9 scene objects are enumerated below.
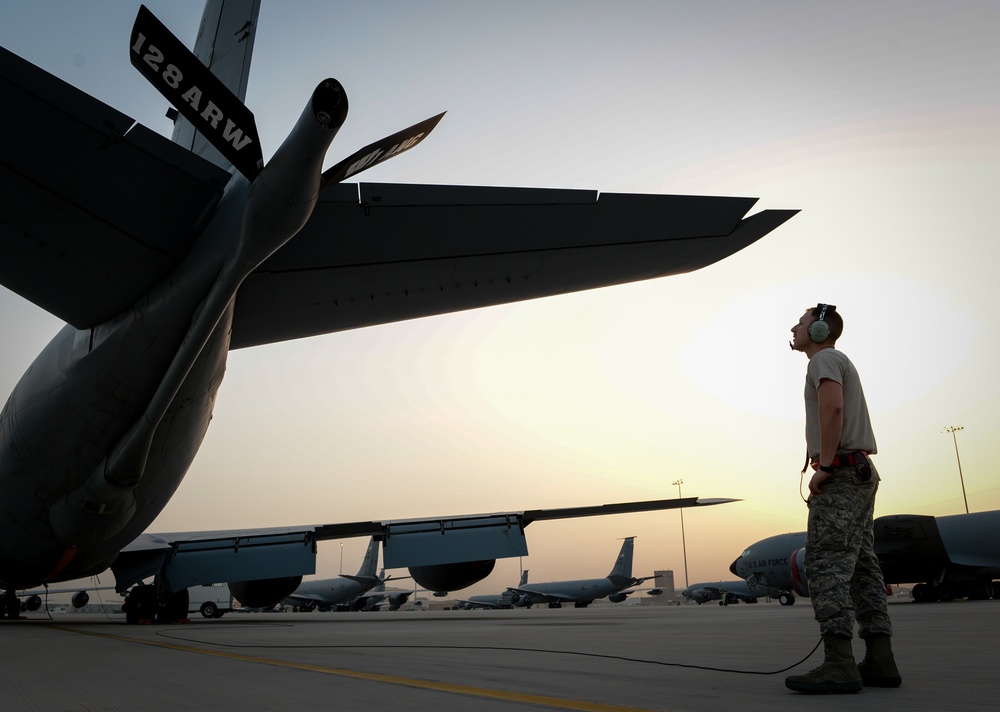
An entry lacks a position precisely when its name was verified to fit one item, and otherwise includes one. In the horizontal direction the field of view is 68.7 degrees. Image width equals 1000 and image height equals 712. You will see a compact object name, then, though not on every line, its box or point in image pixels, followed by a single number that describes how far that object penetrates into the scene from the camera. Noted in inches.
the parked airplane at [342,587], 1855.3
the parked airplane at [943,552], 871.7
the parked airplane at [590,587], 2032.5
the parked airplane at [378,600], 2019.3
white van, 1498.5
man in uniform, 137.6
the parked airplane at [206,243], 189.6
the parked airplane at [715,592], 1716.3
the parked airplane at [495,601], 2183.7
